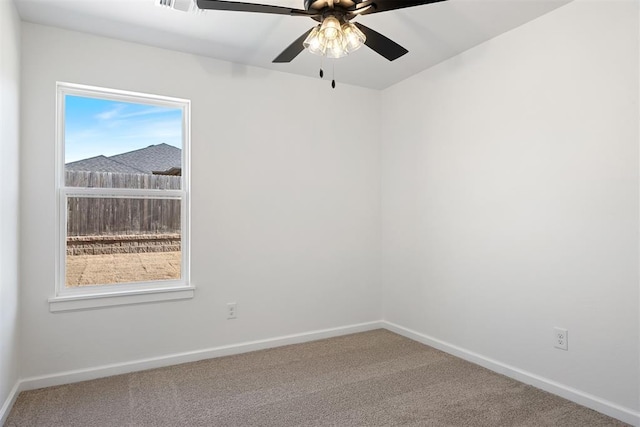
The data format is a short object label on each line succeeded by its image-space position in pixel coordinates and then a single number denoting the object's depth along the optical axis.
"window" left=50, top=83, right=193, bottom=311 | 2.83
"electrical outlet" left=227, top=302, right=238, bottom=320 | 3.28
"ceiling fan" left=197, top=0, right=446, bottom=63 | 1.78
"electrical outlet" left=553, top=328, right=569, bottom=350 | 2.45
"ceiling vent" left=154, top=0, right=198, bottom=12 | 2.33
